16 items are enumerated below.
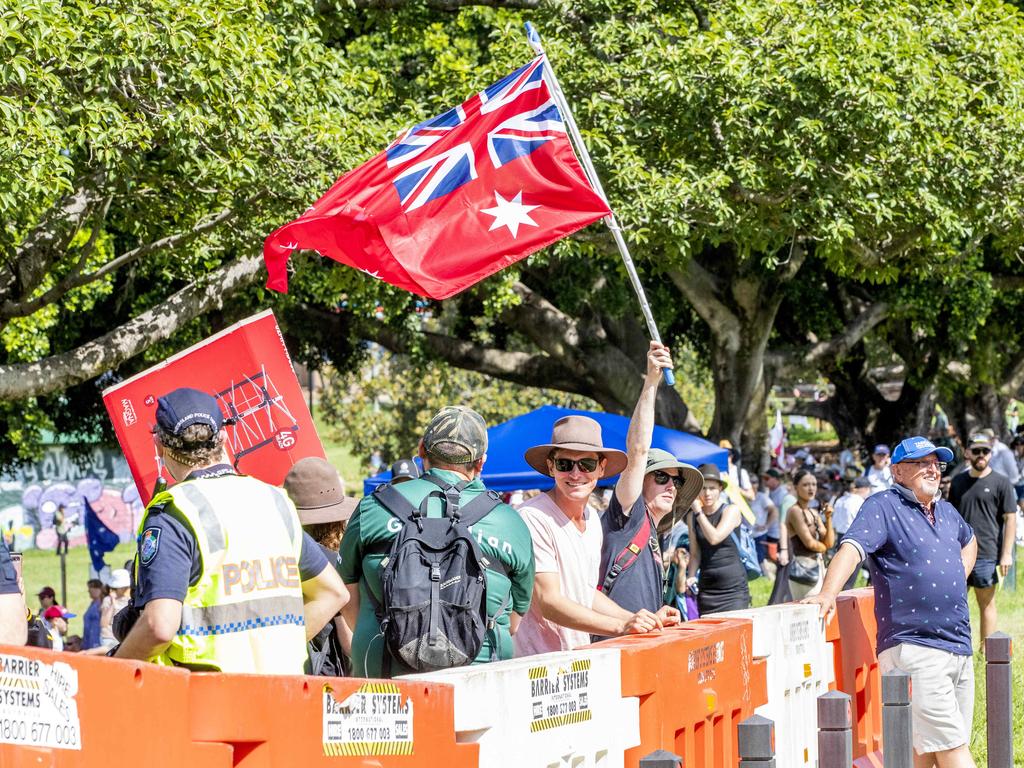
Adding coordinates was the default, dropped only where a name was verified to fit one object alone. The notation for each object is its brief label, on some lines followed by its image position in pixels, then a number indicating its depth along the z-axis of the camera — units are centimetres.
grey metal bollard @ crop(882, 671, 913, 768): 1109
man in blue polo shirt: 1323
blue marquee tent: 3181
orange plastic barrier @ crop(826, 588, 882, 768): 1398
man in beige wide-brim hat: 1044
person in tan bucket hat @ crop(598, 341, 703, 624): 1239
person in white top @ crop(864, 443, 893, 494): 3872
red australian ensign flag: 1484
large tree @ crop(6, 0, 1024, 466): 2211
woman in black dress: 2006
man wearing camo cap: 916
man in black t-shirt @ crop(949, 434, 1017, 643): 2411
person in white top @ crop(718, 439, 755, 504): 3712
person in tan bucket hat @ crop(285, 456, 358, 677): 1127
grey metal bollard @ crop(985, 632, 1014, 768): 1333
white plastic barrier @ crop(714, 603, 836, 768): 1187
